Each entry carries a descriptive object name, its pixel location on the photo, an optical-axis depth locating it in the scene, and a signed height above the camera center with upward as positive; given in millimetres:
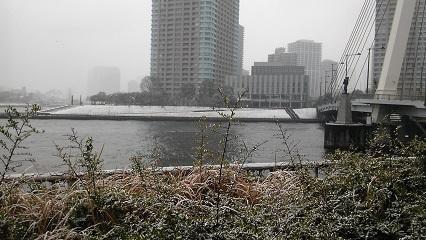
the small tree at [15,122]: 3598 -191
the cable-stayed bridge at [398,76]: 29261 +2026
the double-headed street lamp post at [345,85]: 37812 +1556
